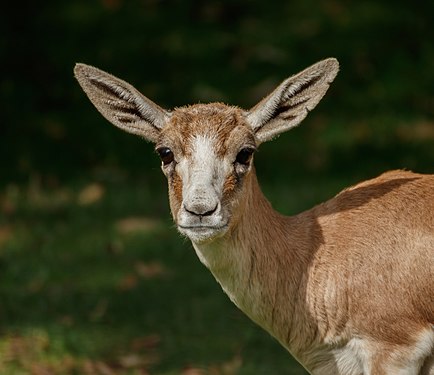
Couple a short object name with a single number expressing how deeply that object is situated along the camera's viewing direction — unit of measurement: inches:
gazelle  485.4
